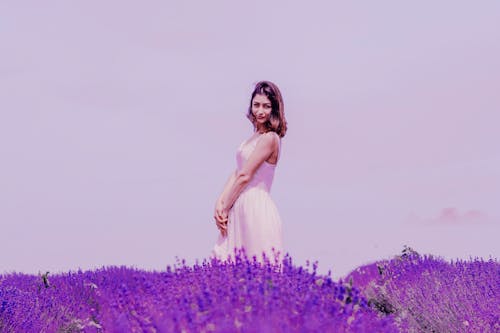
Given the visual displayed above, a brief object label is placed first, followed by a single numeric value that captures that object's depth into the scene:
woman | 5.93
